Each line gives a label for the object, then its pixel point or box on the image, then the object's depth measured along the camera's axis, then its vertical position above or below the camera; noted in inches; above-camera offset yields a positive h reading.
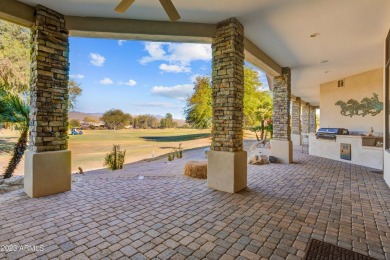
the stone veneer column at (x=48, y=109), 149.5 +15.5
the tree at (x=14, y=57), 227.6 +86.5
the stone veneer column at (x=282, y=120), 303.1 +14.6
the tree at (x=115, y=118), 1149.7 +62.8
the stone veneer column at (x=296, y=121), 556.3 +23.6
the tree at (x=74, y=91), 329.1 +63.0
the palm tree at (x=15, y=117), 186.4 +11.2
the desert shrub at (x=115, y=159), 313.6 -46.0
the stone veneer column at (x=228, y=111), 168.4 +15.6
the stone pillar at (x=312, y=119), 697.6 +37.9
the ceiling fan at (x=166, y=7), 100.9 +62.2
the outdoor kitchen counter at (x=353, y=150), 269.9 -31.3
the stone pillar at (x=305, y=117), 673.6 +43.3
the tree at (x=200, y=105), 530.3 +68.3
